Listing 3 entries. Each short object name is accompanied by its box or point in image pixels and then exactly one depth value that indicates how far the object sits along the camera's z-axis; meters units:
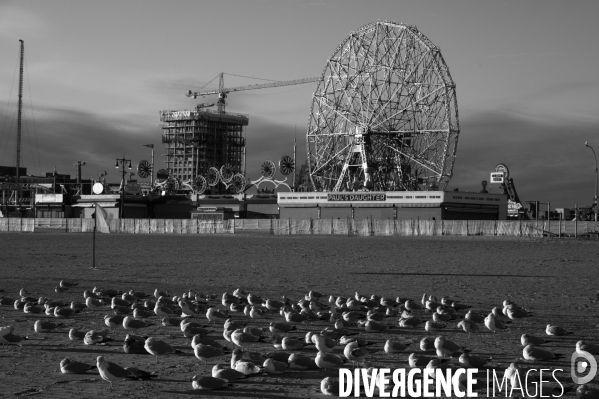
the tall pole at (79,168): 139.62
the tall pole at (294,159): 128.21
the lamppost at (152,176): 147.00
